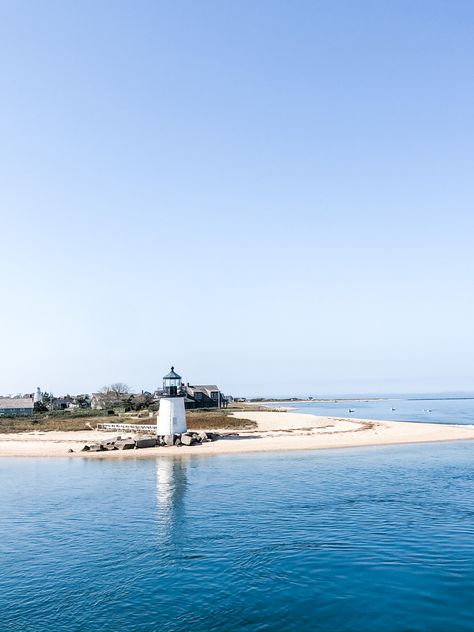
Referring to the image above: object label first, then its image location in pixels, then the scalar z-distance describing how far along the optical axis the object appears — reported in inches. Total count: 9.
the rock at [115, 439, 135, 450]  2000.5
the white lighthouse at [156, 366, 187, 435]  2096.5
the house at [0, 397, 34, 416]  4678.4
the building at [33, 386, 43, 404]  6128.9
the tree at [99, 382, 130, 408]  4944.6
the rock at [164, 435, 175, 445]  2069.4
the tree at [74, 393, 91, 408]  5598.4
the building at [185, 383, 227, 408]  4906.5
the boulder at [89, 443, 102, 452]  1998.5
